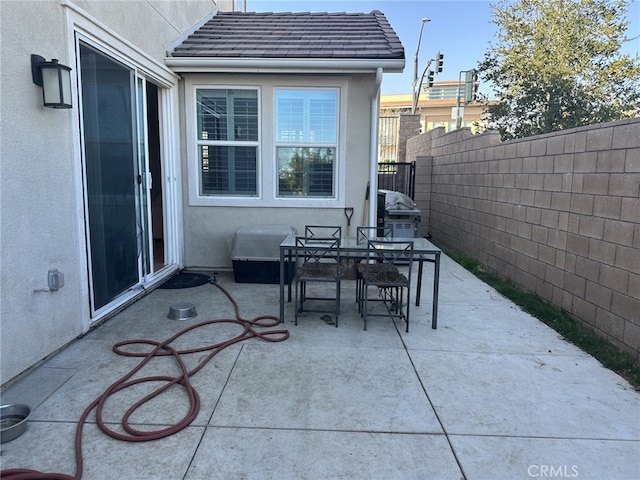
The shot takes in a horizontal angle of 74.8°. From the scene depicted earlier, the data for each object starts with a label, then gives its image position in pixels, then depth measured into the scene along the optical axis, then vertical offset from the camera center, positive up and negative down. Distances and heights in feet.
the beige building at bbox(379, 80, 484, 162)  82.79 +16.63
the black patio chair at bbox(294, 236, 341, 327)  12.78 -2.73
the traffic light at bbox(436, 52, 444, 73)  44.62 +13.14
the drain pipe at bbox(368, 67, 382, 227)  18.31 +1.14
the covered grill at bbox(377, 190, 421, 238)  22.63 -1.70
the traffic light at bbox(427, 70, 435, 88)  47.59 +12.22
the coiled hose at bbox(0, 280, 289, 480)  6.49 -4.37
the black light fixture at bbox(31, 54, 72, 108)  9.53 +2.33
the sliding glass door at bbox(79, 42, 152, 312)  12.00 +0.18
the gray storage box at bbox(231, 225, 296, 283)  17.52 -2.93
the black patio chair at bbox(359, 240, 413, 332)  12.53 -2.79
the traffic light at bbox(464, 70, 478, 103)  31.42 +7.86
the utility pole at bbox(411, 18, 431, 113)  55.31 +14.56
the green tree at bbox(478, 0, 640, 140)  23.32 +7.22
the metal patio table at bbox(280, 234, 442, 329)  12.64 -2.01
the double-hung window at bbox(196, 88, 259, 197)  18.83 +1.89
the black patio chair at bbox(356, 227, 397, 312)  14.10 -2.84
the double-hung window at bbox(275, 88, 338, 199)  18.81 +1.89
